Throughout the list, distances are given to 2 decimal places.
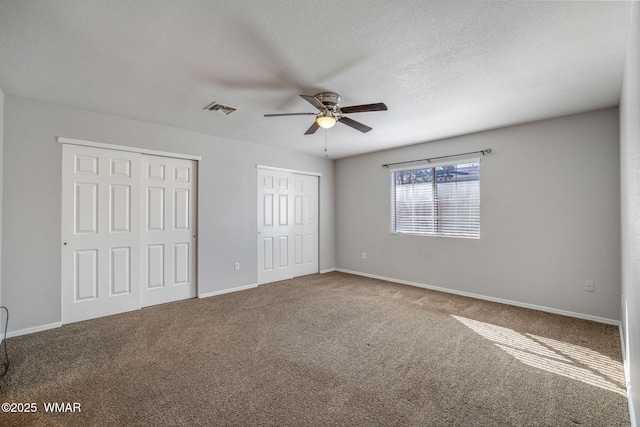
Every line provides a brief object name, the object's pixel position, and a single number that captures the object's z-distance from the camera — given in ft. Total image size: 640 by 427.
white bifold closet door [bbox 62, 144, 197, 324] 11.21
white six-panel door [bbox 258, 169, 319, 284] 17.30
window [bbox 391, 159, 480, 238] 14.71
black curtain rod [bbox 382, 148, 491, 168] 13.95
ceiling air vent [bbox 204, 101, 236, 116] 10.77
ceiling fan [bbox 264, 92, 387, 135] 8.66
